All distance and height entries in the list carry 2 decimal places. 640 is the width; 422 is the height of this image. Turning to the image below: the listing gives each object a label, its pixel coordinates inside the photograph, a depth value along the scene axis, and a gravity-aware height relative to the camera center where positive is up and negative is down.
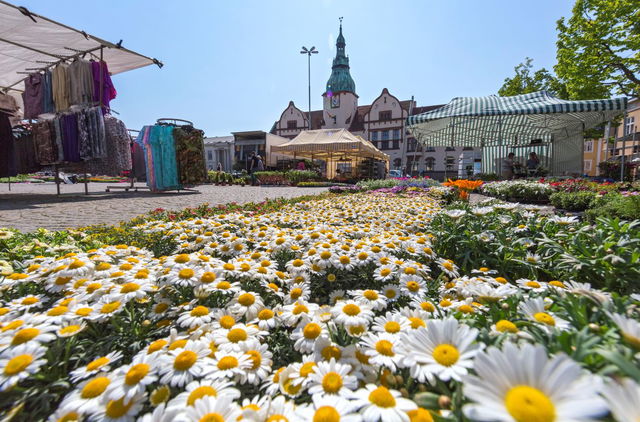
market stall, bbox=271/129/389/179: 16.64 +2.24
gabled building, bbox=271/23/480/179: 40.08 +9.95
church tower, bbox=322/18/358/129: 43.84 +13.14
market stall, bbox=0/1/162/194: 5.64 +1.99
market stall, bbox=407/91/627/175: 9.38 +2.56
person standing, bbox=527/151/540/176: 11.85 +0.63
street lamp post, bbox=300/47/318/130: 31.18 +14.85
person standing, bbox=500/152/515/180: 11.79 +0.48
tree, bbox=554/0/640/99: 14.52 +7.07
